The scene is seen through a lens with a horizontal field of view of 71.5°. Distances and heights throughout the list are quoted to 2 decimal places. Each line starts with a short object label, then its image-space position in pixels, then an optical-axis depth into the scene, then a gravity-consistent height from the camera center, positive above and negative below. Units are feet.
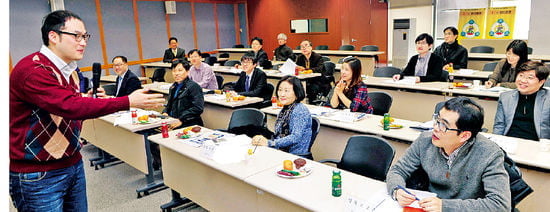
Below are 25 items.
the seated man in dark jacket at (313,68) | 22.70 -1.63
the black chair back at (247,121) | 12.23 -2.52
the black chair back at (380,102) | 13.88 -2.30
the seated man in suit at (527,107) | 10.19 -2.03
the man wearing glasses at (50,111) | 5.86 -0.93
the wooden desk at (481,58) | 23.57 -1.45
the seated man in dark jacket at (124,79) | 17.98 -1.48
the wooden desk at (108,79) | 27.02 -2.14
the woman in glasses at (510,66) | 14.98 -1.33
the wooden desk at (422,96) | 15.15 -2.56
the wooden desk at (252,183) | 7.13 -2.83
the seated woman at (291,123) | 10.70 -2.31
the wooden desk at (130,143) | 13.26 -3.50
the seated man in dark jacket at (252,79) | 18.53 -1.74
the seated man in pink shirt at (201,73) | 21.31 -1.56
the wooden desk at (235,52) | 37.78 -0.80
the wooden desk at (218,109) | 16.69 -2.96
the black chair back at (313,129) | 11.04 -2.55
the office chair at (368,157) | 8.66 -2.73
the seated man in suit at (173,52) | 33.10 -0.51
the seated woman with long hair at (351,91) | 13.39 -1.82
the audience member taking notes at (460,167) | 6.09 -2.23
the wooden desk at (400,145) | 8.32 -2.88
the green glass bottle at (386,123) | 11.16 -2.44
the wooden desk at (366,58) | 29.95 -1.47
